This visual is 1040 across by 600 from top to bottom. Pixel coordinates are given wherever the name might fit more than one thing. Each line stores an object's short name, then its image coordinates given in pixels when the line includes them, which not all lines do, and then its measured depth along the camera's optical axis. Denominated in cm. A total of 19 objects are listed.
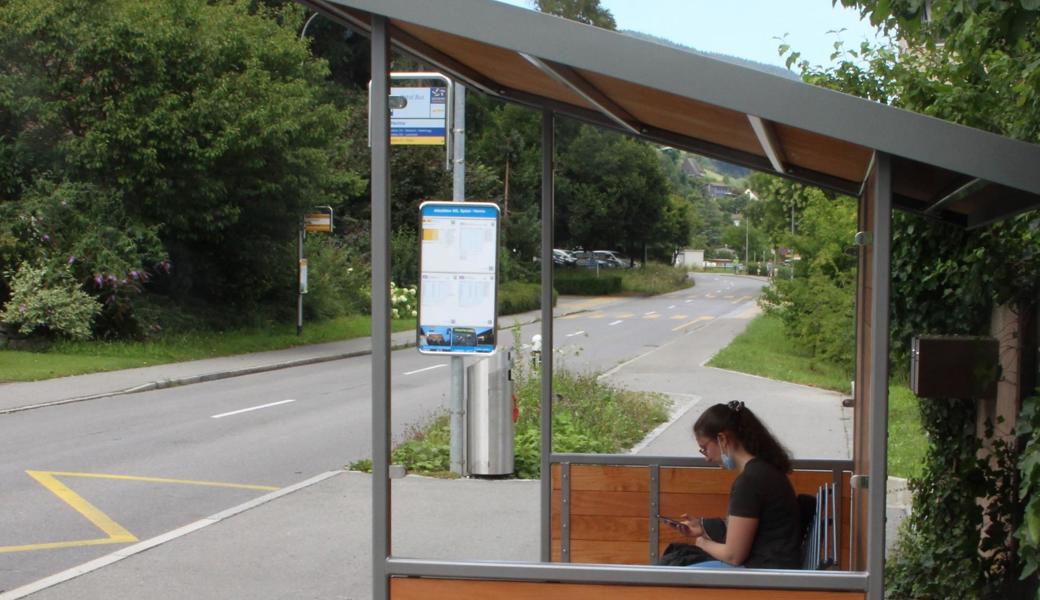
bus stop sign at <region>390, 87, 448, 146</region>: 982
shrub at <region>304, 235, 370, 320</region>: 3173
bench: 563
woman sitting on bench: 437
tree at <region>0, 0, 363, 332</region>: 2303
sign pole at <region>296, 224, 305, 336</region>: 2839
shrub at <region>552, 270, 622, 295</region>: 6481
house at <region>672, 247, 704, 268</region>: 12942
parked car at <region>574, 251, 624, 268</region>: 7428
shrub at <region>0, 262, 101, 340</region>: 2141
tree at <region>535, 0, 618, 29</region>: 7281
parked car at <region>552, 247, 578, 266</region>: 6909
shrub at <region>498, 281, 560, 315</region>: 4116
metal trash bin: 1035
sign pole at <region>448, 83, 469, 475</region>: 1041
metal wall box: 500
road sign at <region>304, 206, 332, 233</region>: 2869
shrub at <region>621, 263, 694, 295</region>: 7194
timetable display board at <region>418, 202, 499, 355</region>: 699
